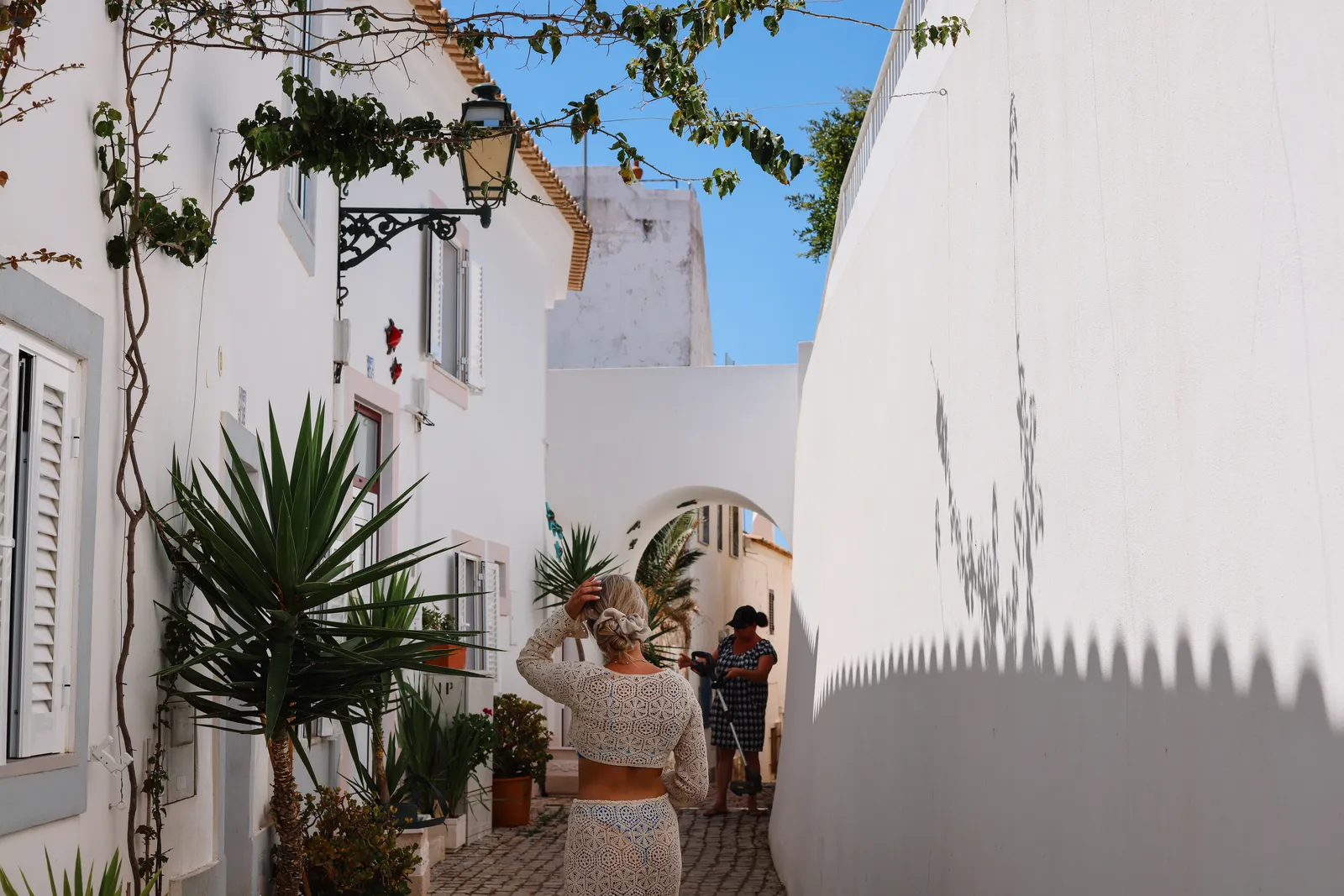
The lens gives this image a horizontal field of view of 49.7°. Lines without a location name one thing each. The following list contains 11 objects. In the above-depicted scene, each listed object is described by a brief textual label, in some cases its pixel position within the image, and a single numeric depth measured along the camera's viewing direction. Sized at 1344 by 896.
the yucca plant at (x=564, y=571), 15.75
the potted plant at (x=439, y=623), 9.95
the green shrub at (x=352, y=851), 6.94
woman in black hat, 12.36
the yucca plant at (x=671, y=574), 21.75
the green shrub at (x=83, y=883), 3.57
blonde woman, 4.50
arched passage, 19.16
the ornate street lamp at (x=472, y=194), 7.53
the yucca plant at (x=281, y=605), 5.09
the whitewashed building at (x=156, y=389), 4.03
